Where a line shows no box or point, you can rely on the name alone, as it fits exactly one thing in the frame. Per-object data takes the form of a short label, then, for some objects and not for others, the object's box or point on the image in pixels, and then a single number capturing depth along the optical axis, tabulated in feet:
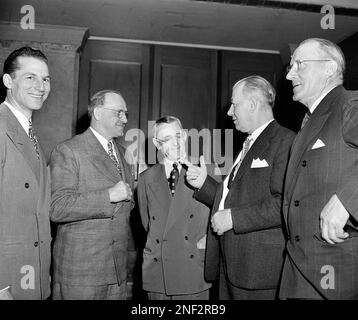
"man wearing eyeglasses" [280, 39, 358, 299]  4.55
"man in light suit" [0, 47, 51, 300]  5.50
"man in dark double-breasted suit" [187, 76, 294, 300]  6.27
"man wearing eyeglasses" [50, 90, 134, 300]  6.88
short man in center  7.23
